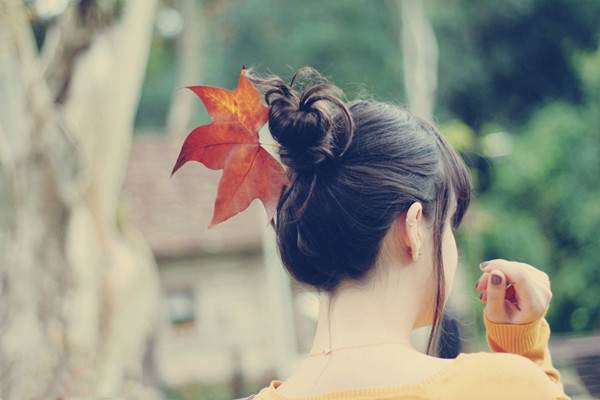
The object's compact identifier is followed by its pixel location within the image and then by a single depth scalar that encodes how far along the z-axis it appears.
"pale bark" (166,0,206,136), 16.91
